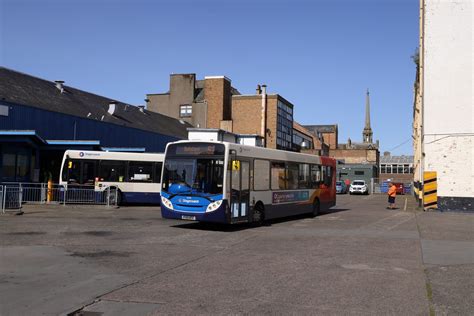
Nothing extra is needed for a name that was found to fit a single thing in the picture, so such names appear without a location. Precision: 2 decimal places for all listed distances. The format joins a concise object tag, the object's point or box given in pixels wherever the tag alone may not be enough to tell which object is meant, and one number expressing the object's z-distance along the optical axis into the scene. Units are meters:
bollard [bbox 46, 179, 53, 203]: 23.53
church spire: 135.62
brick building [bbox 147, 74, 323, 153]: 56.25
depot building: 25.22
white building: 23.03
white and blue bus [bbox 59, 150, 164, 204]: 24.08
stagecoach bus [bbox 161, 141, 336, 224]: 14.83
